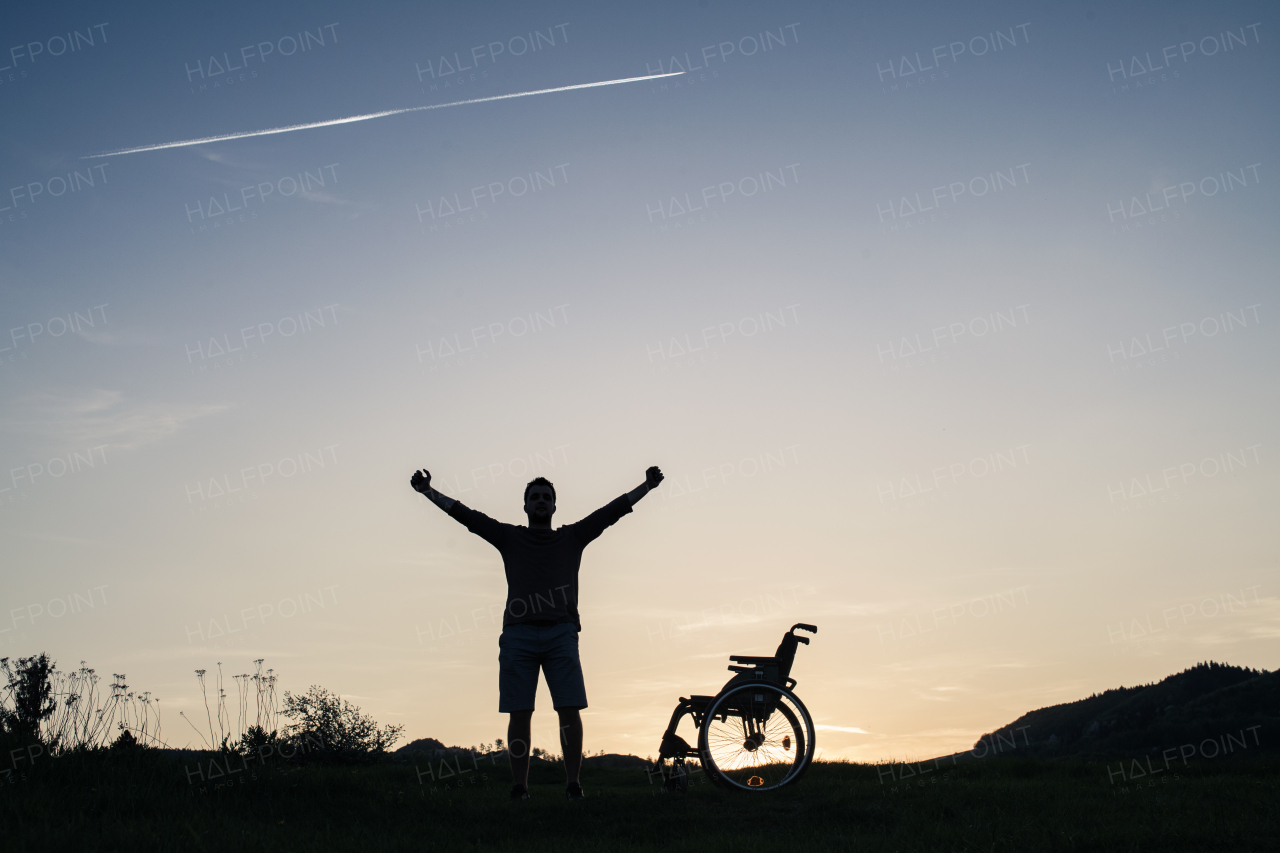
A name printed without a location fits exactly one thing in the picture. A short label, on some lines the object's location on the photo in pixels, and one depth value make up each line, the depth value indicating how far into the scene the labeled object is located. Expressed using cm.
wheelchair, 807
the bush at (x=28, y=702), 740
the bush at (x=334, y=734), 1275
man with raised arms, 736
